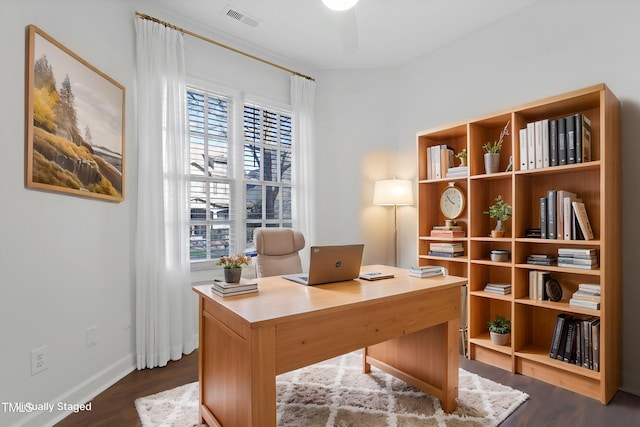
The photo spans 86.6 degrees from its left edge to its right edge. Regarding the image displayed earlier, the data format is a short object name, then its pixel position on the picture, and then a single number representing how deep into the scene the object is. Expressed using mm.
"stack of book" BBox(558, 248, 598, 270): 2211
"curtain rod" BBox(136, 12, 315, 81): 2671
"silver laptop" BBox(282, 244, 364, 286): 1878
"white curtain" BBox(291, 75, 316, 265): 3674
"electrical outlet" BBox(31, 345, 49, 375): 1779
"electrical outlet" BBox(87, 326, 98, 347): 2191
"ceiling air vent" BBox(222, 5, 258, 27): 2826
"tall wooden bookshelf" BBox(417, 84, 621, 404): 2137
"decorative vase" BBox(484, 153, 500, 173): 2740
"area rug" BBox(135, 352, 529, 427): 1894
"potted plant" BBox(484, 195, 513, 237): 2719
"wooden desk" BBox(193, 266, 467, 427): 1352
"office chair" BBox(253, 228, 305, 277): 2625
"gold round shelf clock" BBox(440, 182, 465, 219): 3145
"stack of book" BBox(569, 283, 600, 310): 2188
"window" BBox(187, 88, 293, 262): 3107
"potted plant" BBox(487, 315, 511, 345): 2652
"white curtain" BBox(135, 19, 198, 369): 2619
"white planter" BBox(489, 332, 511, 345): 2648
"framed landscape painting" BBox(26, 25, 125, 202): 1800
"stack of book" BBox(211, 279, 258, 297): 1646
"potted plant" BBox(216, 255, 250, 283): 1727
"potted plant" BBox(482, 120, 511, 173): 2742
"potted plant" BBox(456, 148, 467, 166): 2988
